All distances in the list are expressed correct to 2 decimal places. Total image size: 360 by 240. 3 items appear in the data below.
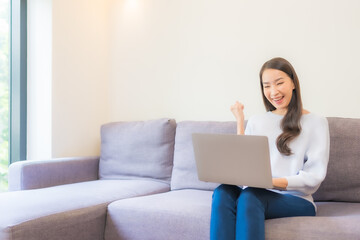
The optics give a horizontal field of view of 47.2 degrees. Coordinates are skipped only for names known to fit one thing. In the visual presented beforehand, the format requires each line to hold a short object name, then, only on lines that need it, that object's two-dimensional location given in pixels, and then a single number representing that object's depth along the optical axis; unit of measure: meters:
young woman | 1.51
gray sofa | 1.68
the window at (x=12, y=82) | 2.92
